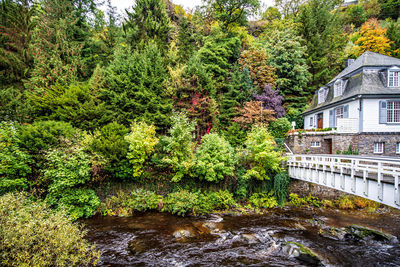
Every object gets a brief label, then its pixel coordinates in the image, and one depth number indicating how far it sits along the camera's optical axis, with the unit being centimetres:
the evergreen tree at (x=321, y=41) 2598
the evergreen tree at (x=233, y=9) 2944
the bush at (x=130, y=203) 1347
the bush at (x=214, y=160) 1392
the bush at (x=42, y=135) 1220
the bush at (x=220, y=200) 1431
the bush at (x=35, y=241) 595
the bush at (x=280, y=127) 1984
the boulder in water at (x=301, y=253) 832
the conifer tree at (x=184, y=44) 2342
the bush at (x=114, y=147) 1323
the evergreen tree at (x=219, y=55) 2317
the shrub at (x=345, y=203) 1480
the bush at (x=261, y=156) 1464
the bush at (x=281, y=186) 1519
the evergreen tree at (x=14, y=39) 1853
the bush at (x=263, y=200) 1496
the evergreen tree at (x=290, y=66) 2433
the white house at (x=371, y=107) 1609
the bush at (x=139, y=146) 1354
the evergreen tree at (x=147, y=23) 2234
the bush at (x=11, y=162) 1135
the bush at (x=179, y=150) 1388
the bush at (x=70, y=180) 1195
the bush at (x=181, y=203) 1328
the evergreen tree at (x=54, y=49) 1738
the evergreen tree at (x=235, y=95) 2109
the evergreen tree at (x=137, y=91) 1692
